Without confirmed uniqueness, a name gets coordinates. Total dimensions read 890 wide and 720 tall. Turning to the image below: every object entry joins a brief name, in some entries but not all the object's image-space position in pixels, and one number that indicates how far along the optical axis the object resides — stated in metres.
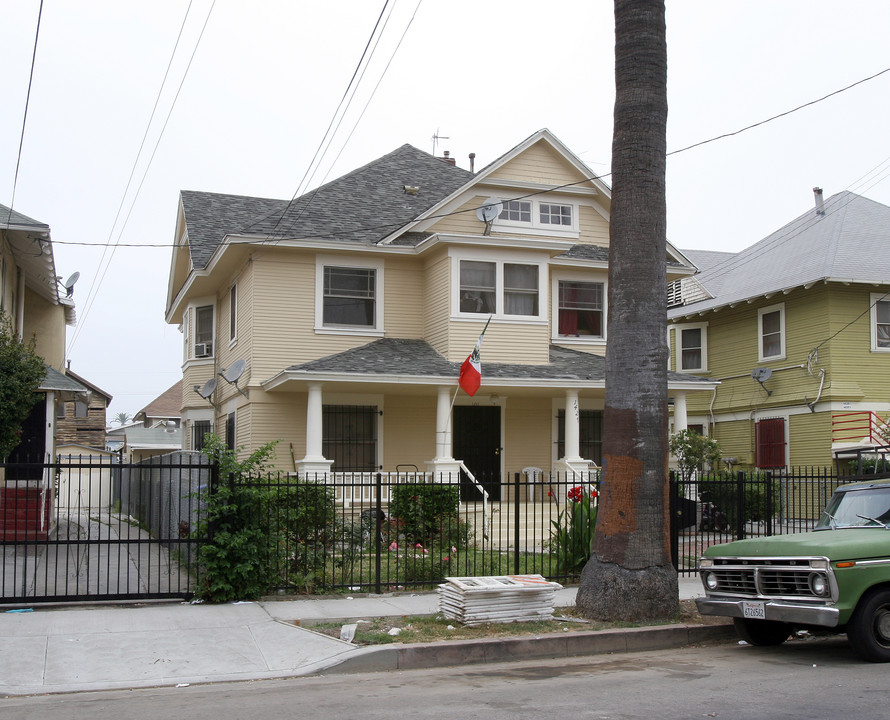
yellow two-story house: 20.75
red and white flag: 18.23
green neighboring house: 25.39
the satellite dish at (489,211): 21.38
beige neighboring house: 17.98
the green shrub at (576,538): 13.05
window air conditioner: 25.84
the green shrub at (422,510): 14.41
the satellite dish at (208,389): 24.25
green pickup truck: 8.52
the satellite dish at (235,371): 20.38
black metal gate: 11.26
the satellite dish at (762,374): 27.22
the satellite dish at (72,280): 27.70
